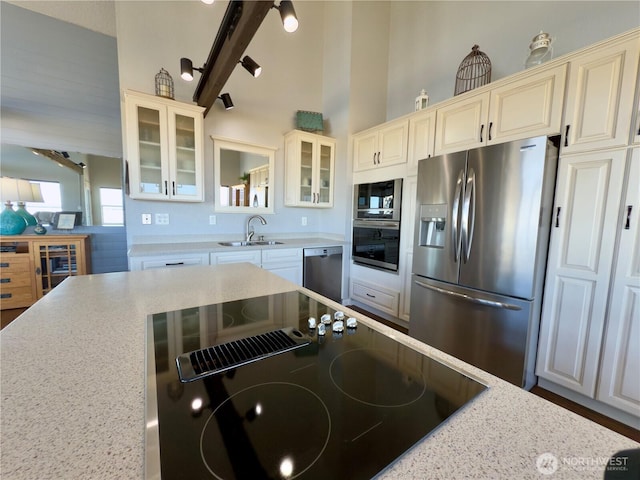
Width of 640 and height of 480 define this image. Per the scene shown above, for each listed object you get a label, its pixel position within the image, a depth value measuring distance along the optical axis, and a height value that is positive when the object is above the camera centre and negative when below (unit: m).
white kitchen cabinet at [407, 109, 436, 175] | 2.34 +0.77
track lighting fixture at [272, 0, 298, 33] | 1.05 +0.82
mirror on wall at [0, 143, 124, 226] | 3.17 +0.41
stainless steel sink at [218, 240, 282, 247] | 2.97 -0.32
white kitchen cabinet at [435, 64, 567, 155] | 1.63 +0.77
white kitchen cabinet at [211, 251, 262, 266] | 2.47 -0.40
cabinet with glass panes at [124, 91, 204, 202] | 2.26 +0.59
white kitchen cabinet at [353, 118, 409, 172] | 2.60 +0.79
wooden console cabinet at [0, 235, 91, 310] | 2.94 -0.63
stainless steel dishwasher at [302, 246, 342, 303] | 2.96 -0.62
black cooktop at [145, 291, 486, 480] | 0.40 -0.37
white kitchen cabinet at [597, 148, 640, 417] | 1.38 -0.49
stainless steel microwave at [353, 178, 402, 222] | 2.67 +0.20
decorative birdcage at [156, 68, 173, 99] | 2.39 +1.18
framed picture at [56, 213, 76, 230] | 3.37 -0.14
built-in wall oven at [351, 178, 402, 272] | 2.70 -0.06
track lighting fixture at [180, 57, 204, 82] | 1.85 +1.00
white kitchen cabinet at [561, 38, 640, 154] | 1.37 +0.70
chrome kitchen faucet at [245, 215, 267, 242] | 3.10 -0.09
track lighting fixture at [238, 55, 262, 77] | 1.68 +0.97
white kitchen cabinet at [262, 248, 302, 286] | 2.70 -0.48
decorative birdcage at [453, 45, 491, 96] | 2.23 +1.31
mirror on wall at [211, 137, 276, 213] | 2.93 +0.45
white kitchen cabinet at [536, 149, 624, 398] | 1.46 -0.25
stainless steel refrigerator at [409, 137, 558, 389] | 1.62 -0.19
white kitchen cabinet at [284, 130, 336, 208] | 3.16 +0.60
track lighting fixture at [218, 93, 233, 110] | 2.61 +1.14
